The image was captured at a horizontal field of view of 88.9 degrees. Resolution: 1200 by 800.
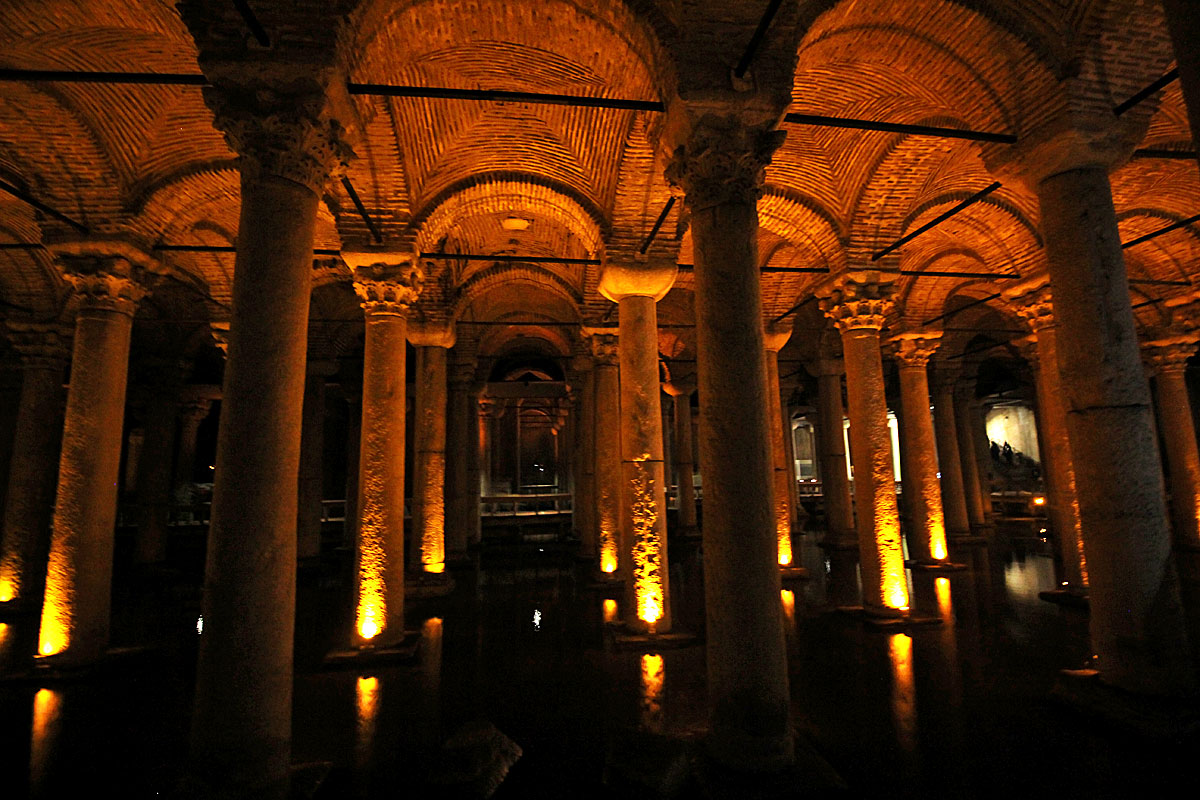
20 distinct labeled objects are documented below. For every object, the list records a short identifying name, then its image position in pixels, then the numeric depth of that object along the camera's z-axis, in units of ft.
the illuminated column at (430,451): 32.65
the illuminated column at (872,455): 24.99
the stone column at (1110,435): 14.23
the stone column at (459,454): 44.62
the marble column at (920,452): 35.19
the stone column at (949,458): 47.80
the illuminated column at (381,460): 22.17
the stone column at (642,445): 23.54
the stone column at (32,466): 29.55
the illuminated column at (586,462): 43.50
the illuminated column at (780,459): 35.50
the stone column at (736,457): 12.45
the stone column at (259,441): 11.25
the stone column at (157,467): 43.16
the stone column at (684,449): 55.21
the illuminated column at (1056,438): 27.35
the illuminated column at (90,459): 20.95
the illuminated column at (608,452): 34.32
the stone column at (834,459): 45.85
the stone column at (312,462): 43.91
